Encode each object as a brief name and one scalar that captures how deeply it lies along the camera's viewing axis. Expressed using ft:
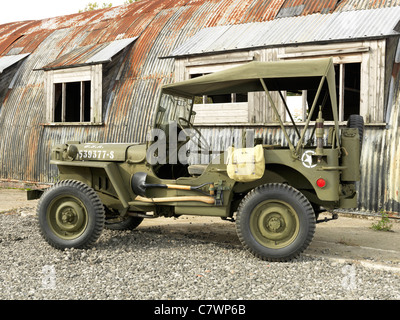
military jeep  18.01
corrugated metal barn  31.04
